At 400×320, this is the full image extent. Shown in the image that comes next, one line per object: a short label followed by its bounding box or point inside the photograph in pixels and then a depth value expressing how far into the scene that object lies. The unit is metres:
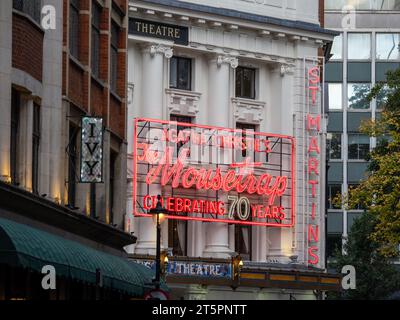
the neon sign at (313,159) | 74.00
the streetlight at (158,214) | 40.78
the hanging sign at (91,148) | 37.44
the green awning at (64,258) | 27.25
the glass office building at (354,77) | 110.56
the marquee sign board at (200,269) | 67.14
